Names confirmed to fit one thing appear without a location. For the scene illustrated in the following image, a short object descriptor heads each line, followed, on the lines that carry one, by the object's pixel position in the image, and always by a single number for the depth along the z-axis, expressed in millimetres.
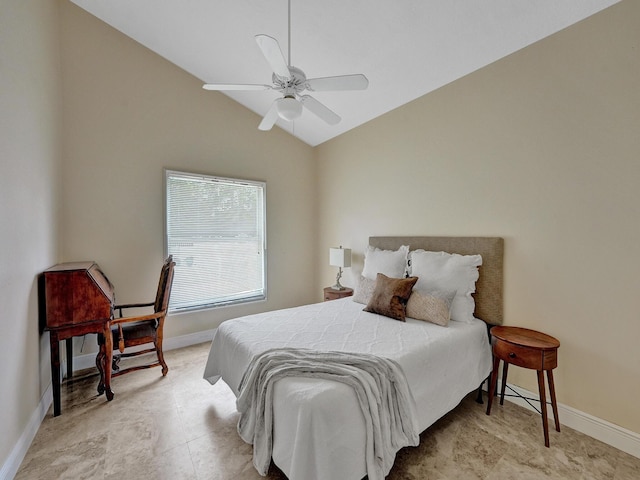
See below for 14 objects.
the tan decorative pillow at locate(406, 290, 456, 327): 2154
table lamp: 3590
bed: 1223
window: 3262
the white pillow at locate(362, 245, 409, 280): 2769
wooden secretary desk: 2016
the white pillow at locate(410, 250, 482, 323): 2287
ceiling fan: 1643
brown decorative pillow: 2295
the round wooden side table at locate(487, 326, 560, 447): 1745
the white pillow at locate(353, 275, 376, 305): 2738
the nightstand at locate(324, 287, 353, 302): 3566
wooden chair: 2336
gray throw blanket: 1337
